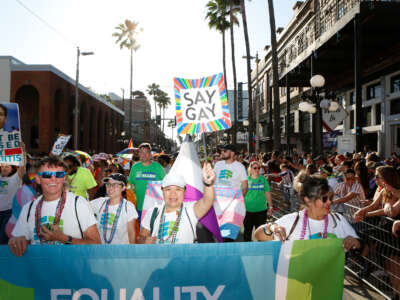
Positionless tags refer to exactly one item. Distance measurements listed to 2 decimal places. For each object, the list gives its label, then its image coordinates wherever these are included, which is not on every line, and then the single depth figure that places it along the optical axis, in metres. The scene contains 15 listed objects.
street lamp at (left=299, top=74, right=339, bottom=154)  10.43
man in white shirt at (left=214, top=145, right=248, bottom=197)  6.23
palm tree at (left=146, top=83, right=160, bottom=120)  83.31
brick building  28.16
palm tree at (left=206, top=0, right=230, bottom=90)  35.47
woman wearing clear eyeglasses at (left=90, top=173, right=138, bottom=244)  3.95
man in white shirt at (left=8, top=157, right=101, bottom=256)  2.89
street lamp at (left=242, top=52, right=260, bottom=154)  24.96
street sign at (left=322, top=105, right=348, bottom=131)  8.42
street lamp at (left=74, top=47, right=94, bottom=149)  26.36
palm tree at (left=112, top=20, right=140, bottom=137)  47.09
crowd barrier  4.04
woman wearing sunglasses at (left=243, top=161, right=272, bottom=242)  6.47
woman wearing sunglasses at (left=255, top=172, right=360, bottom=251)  2.96
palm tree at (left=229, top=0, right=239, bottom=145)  31.76
